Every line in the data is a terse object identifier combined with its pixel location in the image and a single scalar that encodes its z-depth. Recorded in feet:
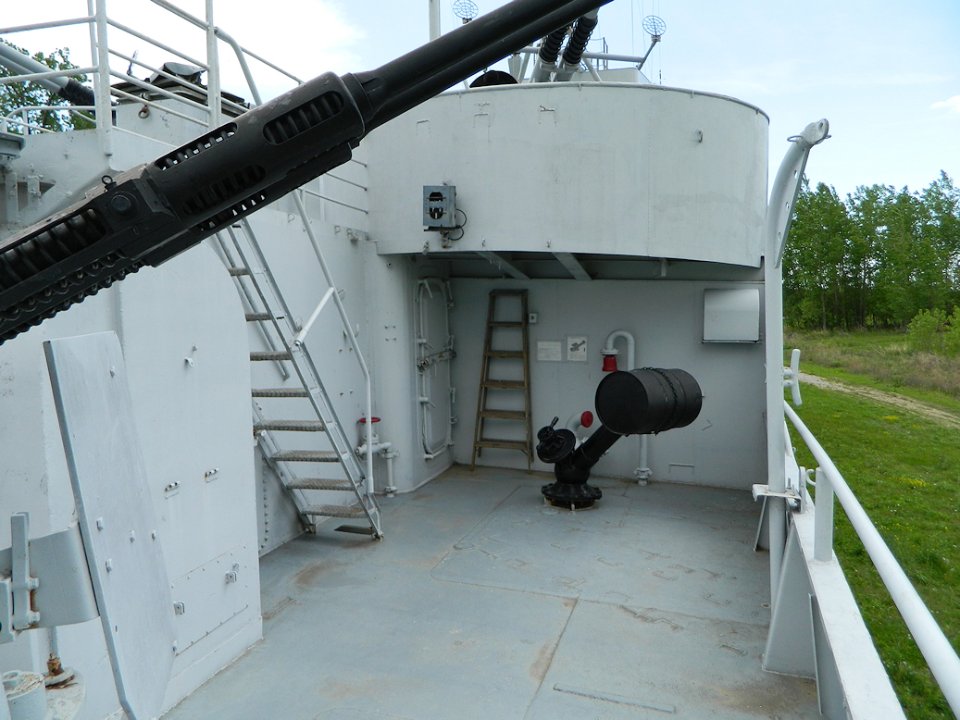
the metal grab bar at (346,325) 15.98
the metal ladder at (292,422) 14.71
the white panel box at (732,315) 23.20
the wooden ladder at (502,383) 26.20
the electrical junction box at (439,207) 20.77
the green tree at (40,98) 43.19
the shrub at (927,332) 81.10
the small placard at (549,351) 26.11
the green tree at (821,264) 127.95
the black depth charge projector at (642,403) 18.13
